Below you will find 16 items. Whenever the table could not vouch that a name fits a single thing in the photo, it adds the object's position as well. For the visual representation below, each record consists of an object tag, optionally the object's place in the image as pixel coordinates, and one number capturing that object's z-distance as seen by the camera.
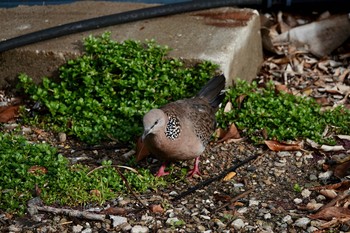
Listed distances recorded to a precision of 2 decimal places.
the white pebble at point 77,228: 9.09
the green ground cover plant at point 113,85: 11.88
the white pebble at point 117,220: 9.19
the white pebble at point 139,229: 9.10
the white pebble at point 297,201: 9.88
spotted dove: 10.11
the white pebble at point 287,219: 9.33
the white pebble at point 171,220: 9.25
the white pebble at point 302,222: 9.20
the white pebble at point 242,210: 9.57
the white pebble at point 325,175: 10.48
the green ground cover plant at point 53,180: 9.59
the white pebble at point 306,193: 10.04
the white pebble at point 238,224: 9.19
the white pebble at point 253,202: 9.76
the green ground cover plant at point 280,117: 11.45
